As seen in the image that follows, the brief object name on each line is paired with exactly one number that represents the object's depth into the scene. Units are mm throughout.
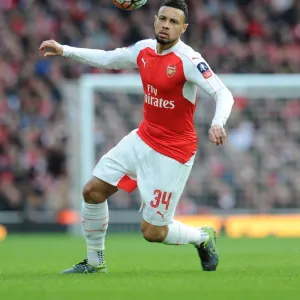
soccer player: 18156
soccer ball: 18672
